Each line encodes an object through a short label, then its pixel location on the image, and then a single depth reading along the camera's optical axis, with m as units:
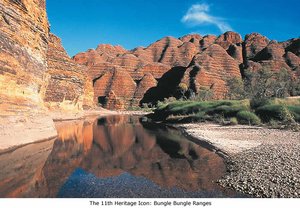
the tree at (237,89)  78.97
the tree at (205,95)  111.14
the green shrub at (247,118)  36.11
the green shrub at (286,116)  30.83
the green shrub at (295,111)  32.38
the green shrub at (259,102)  41.44
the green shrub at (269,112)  35.38
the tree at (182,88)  134.96
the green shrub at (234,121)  37.44
